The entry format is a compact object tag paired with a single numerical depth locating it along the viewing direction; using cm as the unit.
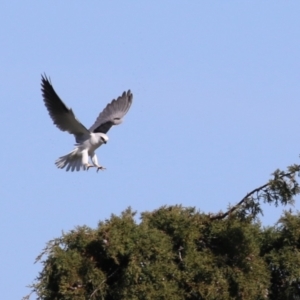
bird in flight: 2181
